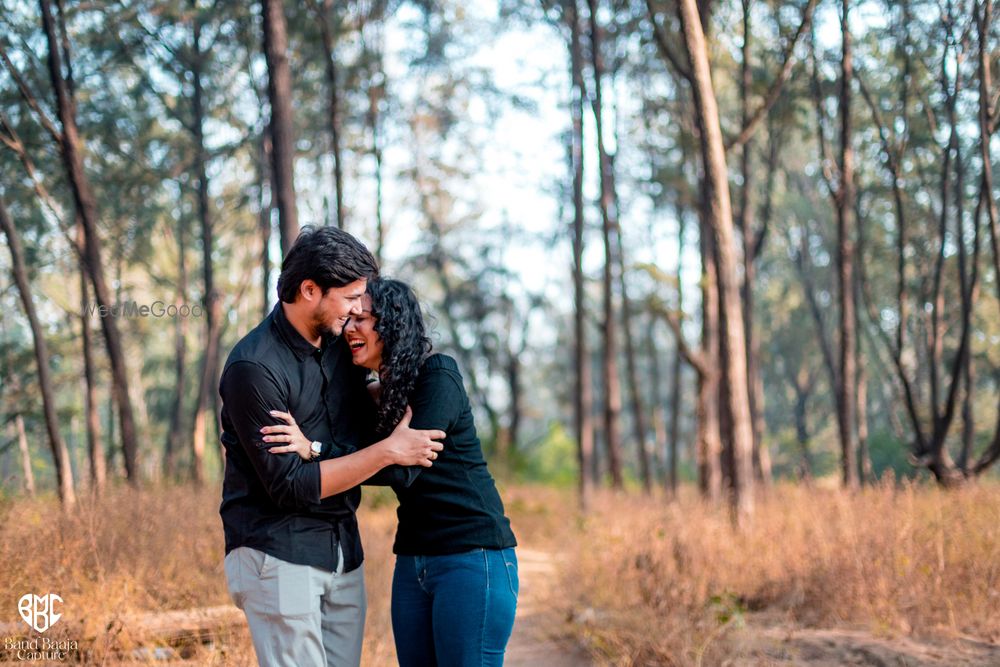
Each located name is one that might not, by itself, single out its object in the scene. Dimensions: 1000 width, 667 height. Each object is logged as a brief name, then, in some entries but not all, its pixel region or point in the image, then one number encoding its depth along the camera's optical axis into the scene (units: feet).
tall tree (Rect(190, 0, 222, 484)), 60.29
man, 8.84
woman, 9.33
